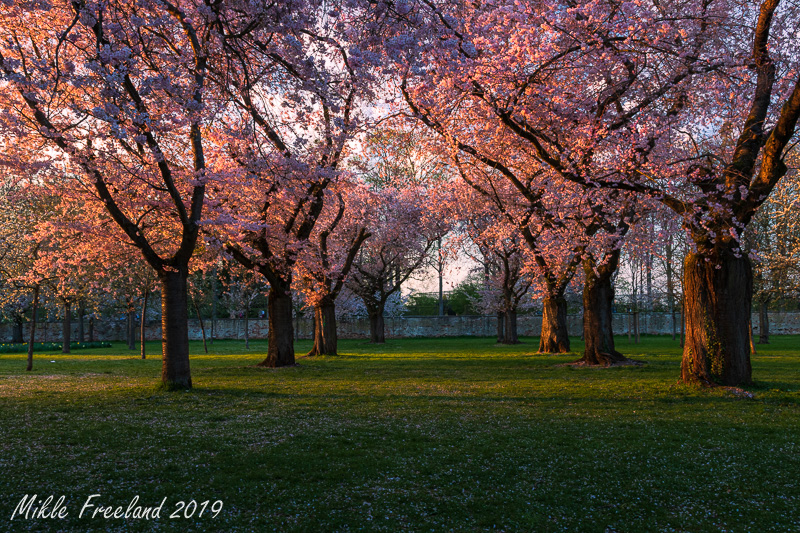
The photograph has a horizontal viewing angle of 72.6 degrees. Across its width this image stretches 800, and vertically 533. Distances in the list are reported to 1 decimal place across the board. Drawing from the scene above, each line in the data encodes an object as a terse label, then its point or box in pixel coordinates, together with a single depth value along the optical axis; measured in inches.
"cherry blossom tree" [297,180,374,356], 863.9
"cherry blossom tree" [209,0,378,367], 315.6
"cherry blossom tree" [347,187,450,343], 1266.0
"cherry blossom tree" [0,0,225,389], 292.4
